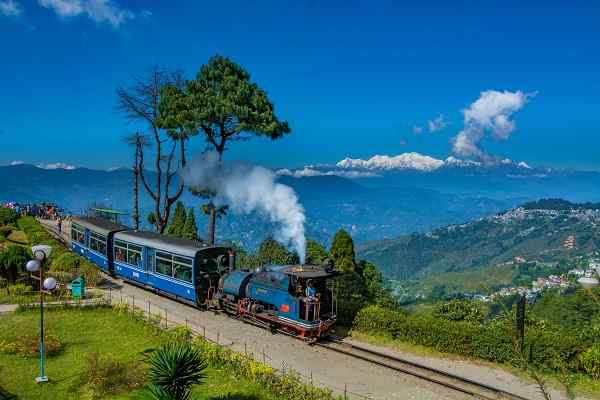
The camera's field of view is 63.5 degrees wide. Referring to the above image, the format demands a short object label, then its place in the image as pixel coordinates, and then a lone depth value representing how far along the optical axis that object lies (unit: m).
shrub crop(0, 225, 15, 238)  37.75
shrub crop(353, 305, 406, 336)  20.05
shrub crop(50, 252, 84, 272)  28.34
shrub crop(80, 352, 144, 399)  14.26
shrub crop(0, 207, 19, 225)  42.03
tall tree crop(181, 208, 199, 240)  46.85
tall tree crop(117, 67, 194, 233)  35.21
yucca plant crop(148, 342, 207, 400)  11.24
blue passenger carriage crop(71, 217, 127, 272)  29.61
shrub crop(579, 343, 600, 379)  16.28
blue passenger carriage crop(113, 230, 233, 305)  23.28
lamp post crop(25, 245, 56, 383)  14.46
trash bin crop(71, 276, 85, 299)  24.77
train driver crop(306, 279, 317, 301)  19.25
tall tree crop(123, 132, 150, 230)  37.75
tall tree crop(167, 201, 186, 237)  49.69
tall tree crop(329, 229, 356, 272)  30.19
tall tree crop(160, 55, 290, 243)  28.19
